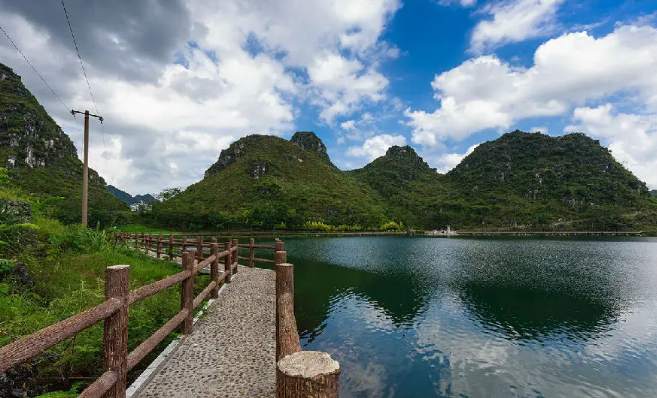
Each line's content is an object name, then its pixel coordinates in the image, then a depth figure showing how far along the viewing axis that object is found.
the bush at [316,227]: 86.75
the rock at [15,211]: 7.44
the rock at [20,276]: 6.25
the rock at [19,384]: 3.43
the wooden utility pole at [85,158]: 17.66
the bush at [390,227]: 101.69
